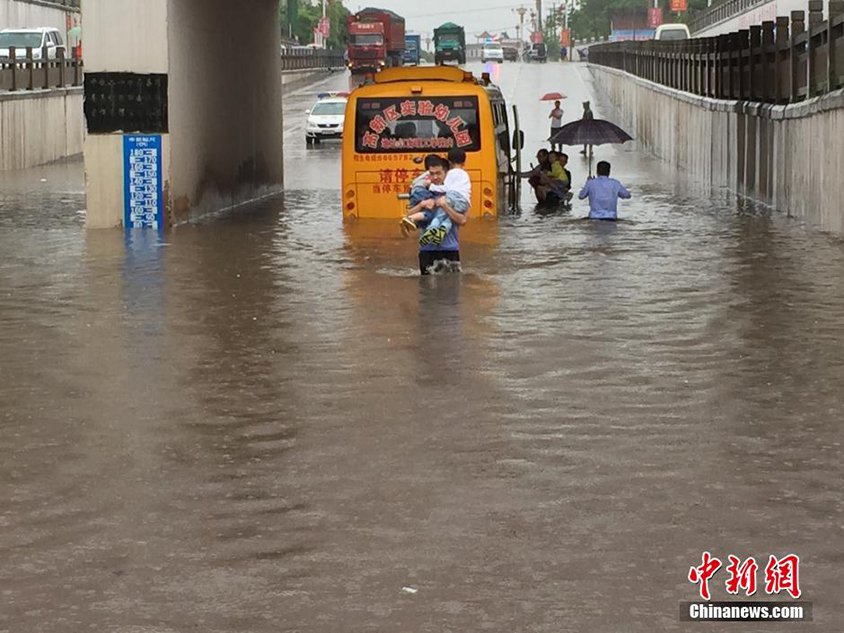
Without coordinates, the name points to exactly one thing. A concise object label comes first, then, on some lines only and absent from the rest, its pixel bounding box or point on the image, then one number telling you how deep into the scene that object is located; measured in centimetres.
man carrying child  1816
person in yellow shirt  2947
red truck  9256
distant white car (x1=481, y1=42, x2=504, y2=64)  13475
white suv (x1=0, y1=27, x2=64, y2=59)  5981
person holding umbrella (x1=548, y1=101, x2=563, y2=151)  4966
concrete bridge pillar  2544
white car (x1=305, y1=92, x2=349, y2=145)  5634
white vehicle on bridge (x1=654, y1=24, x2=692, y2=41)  8787
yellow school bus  2577
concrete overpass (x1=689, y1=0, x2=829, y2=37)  8525
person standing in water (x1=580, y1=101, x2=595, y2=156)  4111
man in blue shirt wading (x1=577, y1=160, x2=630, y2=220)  2552
